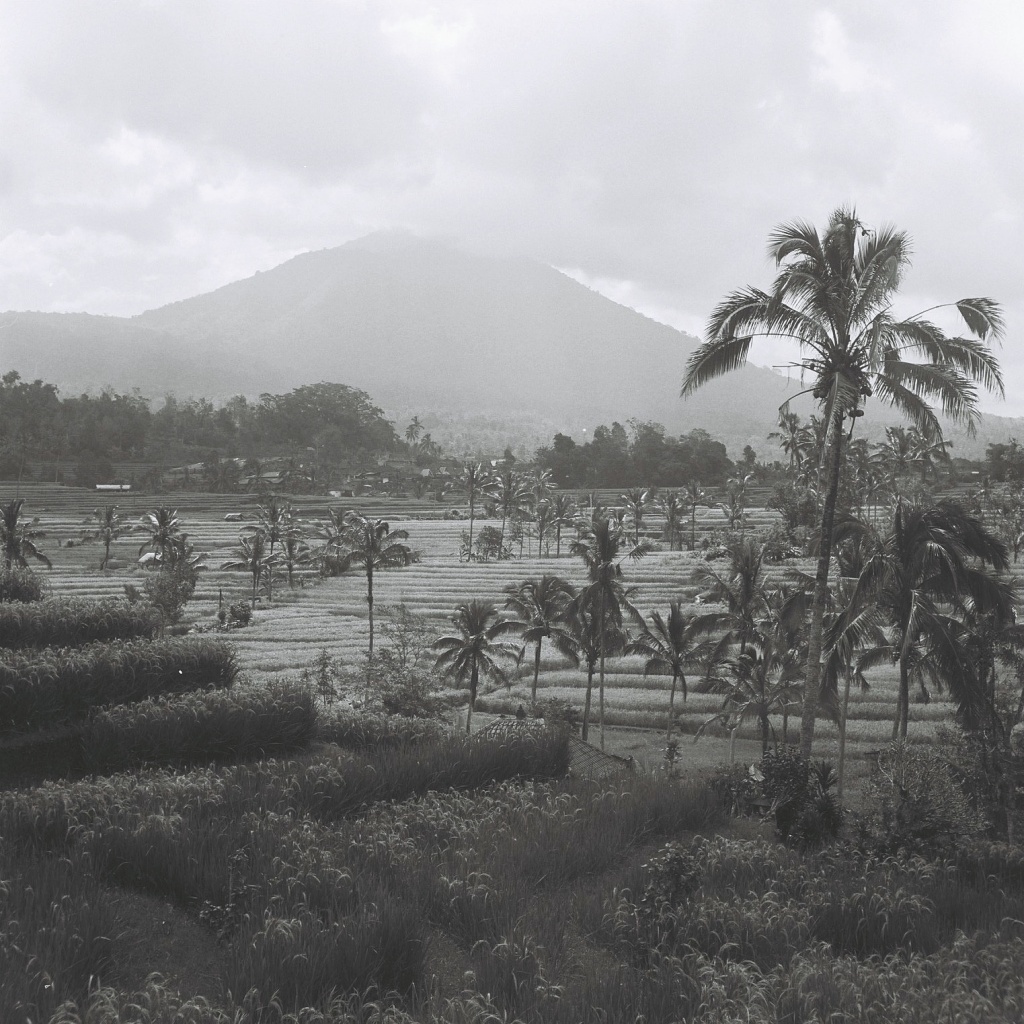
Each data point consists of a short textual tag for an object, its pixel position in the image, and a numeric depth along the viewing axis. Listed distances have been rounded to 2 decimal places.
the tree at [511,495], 84.46
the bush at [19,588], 19.97
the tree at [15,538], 42.94
